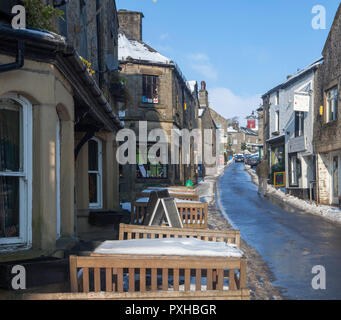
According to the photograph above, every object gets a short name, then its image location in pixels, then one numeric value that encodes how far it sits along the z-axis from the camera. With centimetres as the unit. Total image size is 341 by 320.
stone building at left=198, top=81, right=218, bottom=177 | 4926
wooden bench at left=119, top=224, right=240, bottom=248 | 514
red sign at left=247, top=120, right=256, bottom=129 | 8006
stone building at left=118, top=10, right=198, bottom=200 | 2292
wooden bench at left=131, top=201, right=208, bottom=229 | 938
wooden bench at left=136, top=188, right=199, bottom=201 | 1127
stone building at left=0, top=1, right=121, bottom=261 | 475
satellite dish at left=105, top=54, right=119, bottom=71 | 1212
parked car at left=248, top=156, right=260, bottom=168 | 5351
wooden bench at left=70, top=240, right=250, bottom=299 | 331
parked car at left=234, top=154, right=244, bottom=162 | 7469
